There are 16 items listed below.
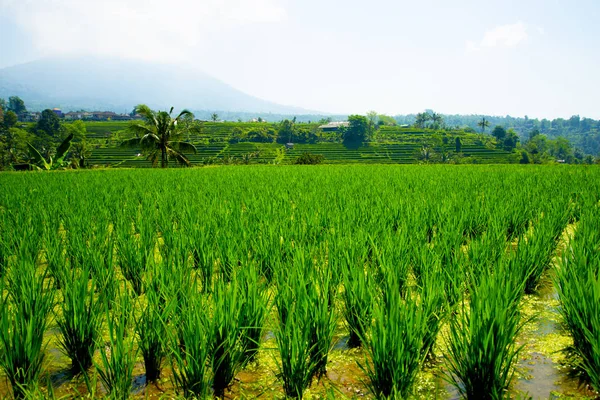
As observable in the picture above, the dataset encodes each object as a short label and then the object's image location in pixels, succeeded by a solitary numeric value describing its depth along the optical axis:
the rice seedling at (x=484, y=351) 1.62
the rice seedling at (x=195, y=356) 1.63
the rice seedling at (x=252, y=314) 1.99
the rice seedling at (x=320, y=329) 1.91
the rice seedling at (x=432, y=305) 1.95
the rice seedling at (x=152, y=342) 1.84
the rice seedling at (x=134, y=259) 3.08
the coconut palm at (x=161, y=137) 19.97
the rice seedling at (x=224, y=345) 1.76
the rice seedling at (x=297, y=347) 1.66
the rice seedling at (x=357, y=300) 2.14
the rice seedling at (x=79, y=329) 1.96
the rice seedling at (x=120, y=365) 1.59
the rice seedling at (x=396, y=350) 1.63
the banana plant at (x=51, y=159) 17.67
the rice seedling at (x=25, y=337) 1.72
